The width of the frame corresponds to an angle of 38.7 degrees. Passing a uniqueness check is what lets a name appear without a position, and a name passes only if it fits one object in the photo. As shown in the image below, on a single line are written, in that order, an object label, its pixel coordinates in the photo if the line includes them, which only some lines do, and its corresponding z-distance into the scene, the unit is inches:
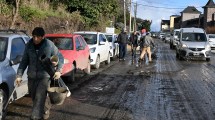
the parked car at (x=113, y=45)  676.7
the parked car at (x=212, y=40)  1191.5
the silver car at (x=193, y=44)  683.3
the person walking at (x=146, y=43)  575.3
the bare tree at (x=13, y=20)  539.1
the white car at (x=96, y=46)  507.8
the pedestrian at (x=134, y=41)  682.0
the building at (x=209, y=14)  2770.5
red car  370.8
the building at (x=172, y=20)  5340.3
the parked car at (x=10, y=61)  220.8
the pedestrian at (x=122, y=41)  662.1
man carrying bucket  188.7
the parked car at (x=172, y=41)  1166.7
